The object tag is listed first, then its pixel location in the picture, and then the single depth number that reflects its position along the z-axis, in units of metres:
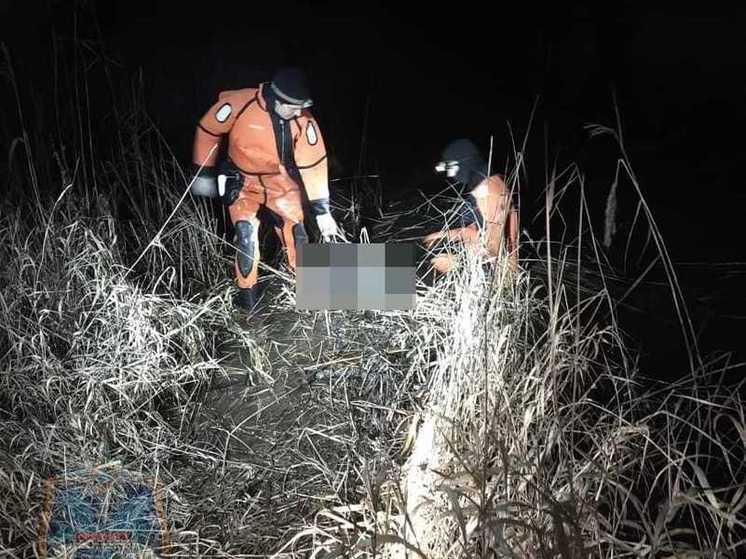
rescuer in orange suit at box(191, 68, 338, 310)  2.40
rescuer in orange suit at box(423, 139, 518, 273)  2.05
